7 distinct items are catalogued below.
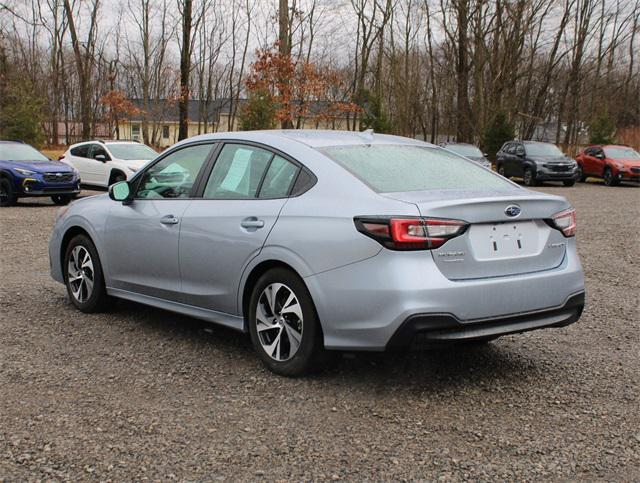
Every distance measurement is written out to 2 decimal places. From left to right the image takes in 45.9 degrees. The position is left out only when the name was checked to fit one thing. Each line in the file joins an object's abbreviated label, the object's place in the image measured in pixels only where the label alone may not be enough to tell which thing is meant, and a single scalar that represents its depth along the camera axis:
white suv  20.30
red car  28.34
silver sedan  4.04
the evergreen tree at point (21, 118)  33.56
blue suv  16.88
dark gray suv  27.59
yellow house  78.50
